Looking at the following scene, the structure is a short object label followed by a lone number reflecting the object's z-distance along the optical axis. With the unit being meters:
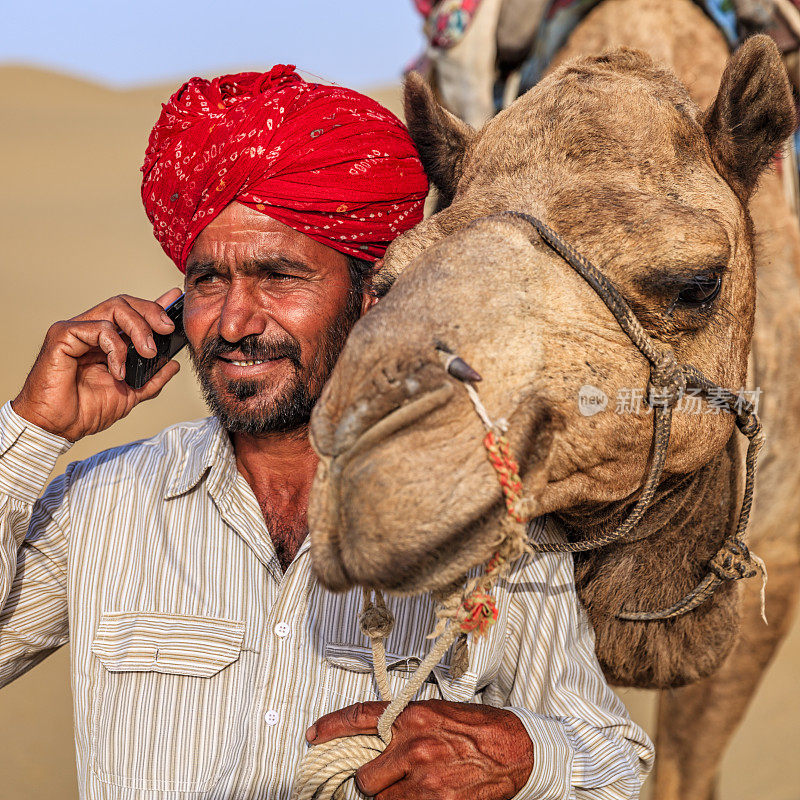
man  3.94
